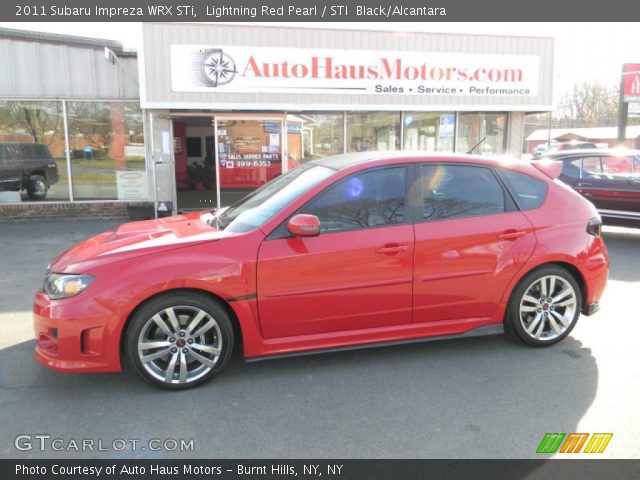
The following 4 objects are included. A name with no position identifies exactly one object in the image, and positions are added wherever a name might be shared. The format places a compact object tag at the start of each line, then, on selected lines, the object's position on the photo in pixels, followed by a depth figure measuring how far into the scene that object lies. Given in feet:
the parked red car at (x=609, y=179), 29.12
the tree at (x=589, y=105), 229.86
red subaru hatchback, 11.20
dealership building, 35.73
